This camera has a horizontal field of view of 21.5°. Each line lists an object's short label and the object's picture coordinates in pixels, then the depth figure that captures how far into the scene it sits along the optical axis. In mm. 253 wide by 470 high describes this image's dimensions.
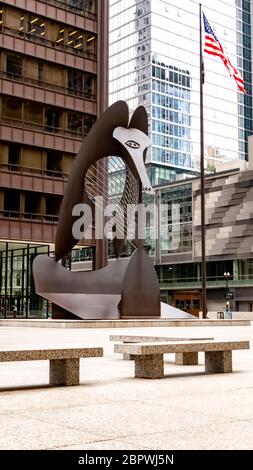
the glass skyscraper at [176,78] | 106250
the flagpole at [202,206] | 32584
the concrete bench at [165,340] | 9680
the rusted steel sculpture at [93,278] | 26719
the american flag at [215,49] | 32781
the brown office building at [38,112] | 41781
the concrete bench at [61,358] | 6664
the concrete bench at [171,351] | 7573
